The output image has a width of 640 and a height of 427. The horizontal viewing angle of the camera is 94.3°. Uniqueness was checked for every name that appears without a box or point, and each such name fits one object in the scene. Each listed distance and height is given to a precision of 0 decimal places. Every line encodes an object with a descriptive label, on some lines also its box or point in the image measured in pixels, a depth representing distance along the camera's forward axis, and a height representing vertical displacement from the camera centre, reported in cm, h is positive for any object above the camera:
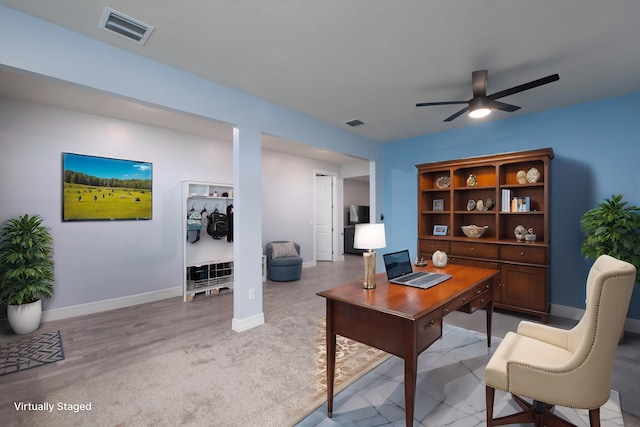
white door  775 -18
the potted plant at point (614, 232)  288 -21
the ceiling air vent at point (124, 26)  209 +138
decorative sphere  274 -44
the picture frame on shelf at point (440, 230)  459 -28
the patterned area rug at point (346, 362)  227 -131
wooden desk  159 -62
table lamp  206 -21
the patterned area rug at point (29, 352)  252 -129
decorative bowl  412 -27
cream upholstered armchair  139 -79
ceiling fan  266 +100
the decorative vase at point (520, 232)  379 -26
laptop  220 -51
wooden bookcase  351 -9
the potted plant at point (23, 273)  309 -63
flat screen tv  376 +33
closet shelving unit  453 -66
